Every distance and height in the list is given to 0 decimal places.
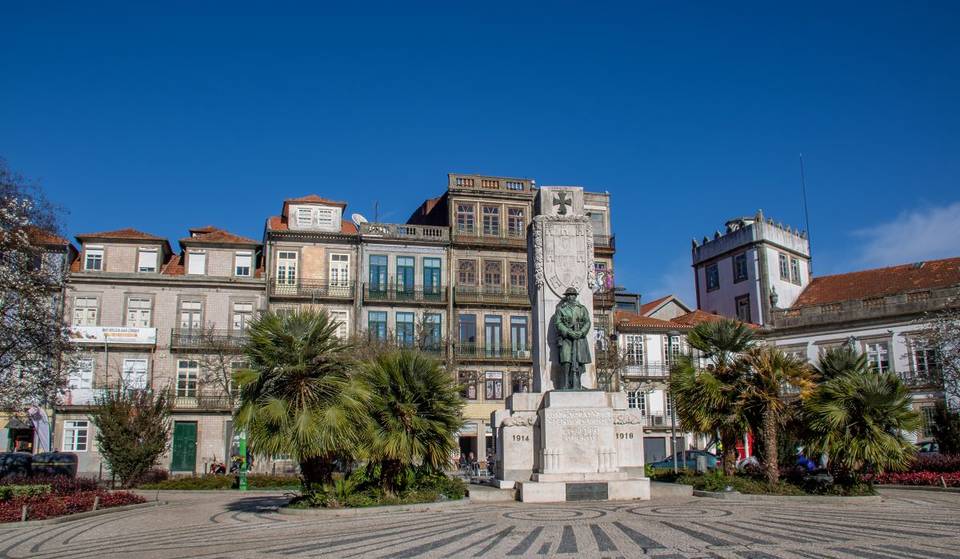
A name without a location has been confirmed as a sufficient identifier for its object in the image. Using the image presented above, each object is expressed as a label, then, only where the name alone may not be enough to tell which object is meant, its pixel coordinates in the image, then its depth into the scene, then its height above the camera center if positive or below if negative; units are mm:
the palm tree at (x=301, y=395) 15023 +712
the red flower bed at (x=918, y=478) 21797 -1497
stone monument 17047 +486
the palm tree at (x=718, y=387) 19781 +990
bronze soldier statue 18078 +1975
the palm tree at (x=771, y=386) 18969 +957
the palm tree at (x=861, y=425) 16906 +10
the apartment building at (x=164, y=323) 41438 +5857
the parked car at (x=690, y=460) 33406 -1475
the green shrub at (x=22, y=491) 18109 -1278
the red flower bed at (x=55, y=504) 16297 -1479
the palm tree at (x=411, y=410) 15945 +402
